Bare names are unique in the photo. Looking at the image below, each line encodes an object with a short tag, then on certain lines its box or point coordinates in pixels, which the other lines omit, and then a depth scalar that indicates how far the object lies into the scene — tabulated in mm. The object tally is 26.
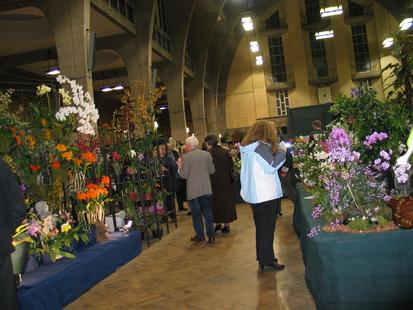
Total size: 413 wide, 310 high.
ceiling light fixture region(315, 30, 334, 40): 25184
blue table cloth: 4520
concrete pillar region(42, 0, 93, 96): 10680
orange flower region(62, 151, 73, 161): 5861
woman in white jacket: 5277
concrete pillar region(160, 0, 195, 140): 20547
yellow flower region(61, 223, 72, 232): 5395
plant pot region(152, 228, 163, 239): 8500
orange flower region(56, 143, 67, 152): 5772
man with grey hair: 7535
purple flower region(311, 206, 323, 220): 4164
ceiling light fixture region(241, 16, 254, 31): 17766
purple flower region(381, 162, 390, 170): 3600
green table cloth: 3352
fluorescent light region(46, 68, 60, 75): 18366
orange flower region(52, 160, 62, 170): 5707
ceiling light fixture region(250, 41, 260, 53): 23875
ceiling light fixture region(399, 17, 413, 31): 16570
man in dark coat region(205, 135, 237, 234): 8164
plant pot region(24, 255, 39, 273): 5070
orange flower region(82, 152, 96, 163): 6296
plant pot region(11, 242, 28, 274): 4539
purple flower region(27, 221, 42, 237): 4809
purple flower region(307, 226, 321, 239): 3729
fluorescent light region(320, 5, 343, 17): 20659
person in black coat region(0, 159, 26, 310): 3393
